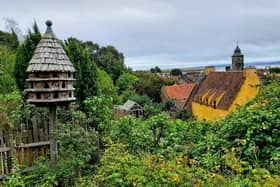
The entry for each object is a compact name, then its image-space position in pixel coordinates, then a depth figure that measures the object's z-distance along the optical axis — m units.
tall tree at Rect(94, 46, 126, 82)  28.42
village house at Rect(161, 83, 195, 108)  31.08
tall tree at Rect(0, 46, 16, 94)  10.11
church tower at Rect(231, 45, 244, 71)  32.76
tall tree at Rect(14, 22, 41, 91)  9.26
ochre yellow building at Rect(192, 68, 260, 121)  19.98
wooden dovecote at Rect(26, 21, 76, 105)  5.41
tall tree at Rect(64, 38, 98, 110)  10.05
